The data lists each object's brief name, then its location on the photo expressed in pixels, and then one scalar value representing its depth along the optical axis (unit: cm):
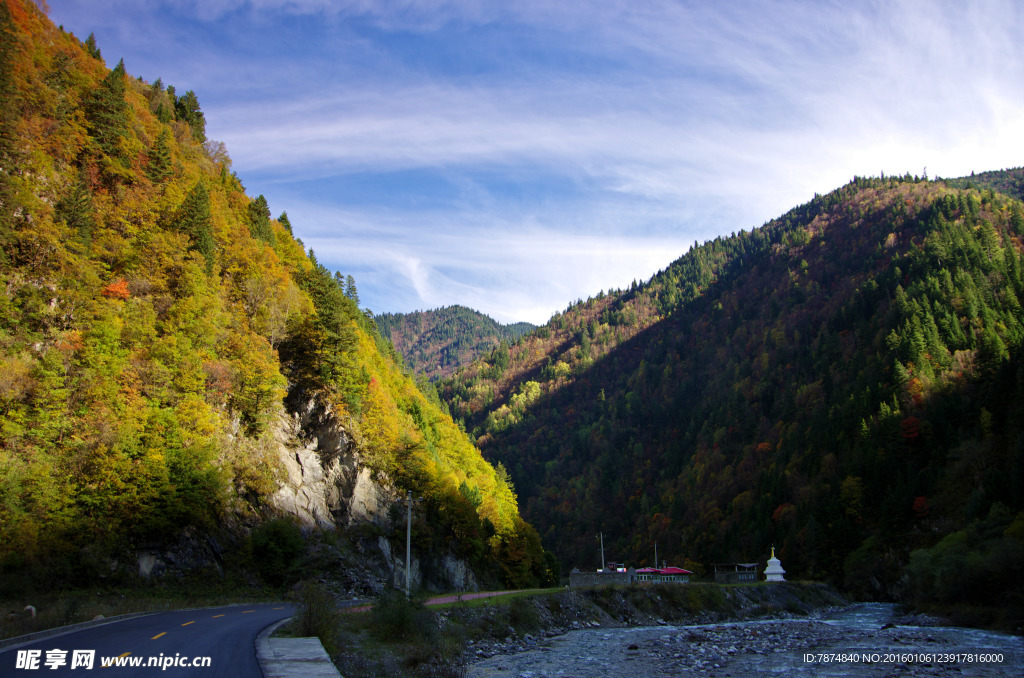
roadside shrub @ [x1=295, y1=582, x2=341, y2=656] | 2192
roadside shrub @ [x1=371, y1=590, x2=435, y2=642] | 2719
